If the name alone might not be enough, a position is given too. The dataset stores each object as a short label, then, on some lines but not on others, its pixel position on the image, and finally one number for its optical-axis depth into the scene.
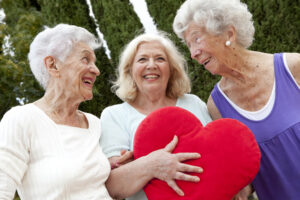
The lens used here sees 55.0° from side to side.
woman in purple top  1.65
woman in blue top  1.57
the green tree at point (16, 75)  3.40
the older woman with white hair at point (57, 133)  1.35
